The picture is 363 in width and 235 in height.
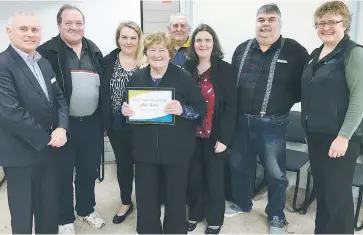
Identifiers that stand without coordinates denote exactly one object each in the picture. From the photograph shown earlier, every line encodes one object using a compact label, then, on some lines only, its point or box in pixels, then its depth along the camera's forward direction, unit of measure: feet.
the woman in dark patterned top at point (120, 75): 7.82
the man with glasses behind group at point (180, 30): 8.75
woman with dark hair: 7.38
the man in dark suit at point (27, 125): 6.10
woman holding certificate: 6.64
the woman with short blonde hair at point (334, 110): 6.24
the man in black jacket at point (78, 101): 7.50
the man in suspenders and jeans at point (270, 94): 7.67
